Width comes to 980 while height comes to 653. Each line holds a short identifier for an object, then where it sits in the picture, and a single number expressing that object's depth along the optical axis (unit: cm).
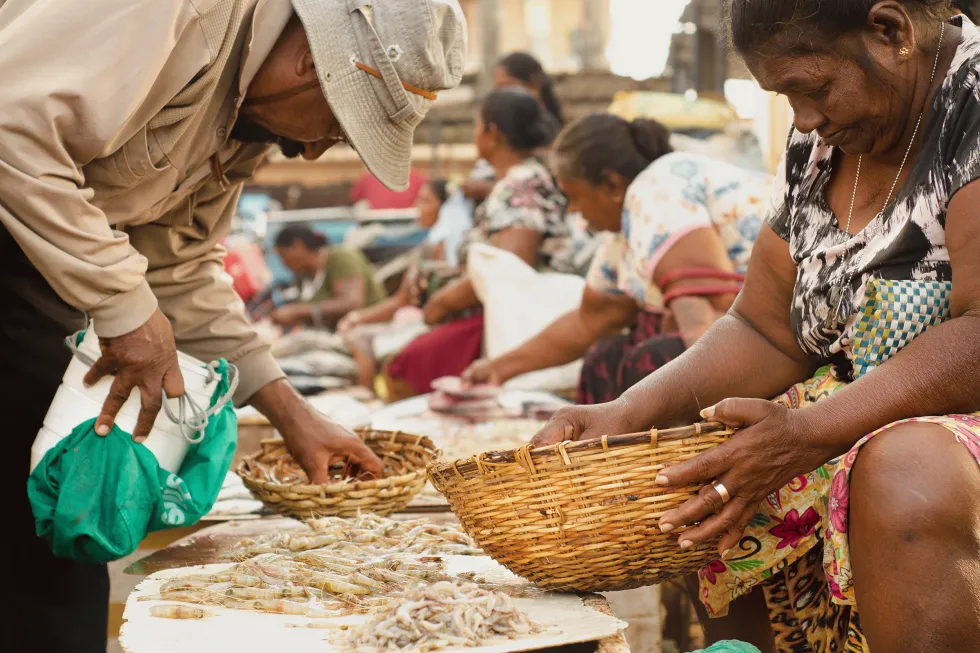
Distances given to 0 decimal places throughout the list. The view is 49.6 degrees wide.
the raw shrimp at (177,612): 181
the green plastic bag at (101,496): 205
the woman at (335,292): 851
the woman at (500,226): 571
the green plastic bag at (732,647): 182
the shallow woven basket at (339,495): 250
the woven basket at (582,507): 161
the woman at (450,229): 751
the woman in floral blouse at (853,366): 146
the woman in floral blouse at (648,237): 366
